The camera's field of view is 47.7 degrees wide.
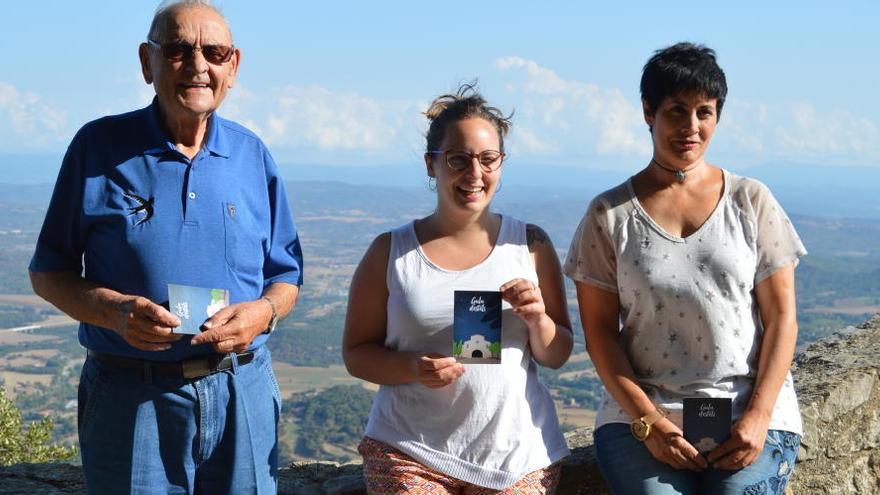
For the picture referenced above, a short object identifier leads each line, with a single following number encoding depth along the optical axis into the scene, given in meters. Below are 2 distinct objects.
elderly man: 3.71
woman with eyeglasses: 4.03
